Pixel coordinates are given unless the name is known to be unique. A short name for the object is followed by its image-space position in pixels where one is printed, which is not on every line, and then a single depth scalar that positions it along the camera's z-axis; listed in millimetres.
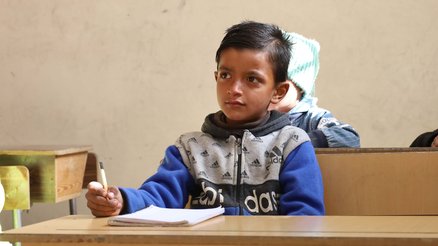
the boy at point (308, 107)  3354
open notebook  2551
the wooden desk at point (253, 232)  2390
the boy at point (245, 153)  2902
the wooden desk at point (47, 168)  3978
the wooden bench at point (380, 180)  3024
